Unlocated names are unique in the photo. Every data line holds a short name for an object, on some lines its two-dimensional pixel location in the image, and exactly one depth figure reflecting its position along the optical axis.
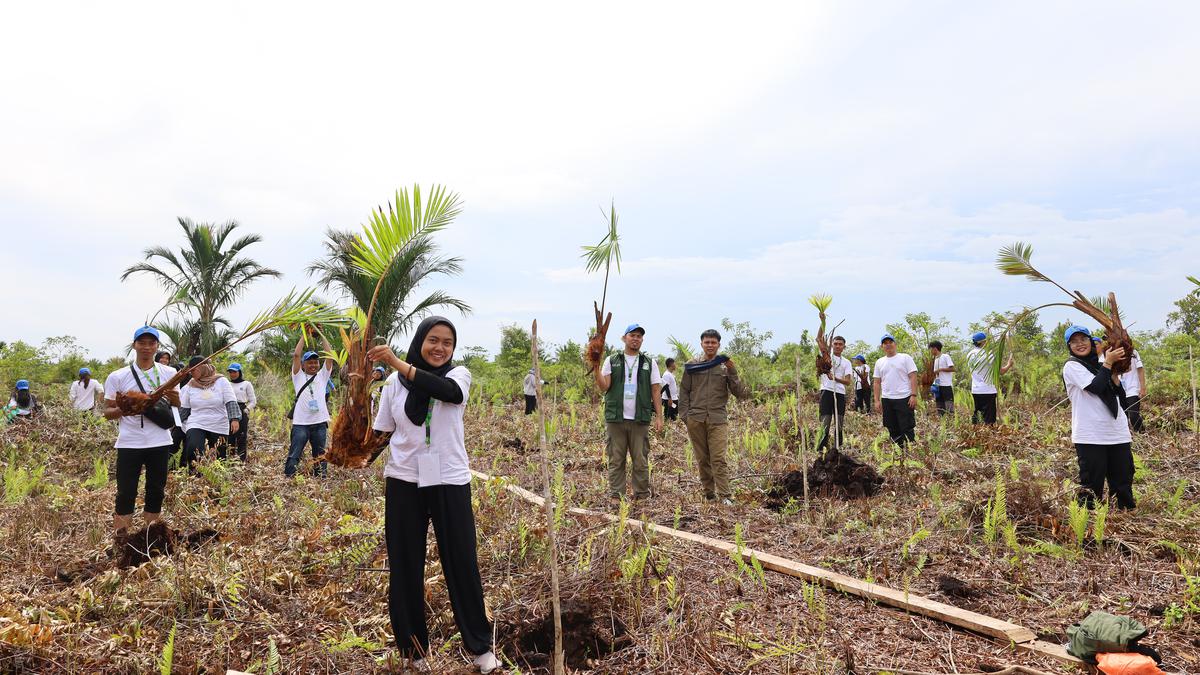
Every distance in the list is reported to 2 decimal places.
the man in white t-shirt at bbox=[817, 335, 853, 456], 9.12
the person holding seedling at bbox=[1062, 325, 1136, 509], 5.18
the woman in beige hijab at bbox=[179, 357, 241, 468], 7.21
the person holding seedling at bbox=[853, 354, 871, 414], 11.84
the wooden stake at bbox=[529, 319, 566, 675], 2.93
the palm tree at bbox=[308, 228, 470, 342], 13.70
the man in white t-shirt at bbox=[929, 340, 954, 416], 10.38
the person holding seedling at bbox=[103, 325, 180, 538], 5.04
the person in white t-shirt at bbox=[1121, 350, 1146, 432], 7.82
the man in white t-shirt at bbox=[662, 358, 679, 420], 12.24
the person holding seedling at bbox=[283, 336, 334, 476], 7.62
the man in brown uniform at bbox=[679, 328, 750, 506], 7.07
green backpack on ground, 2.88
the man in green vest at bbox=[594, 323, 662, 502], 7.02
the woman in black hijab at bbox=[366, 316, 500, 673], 3.36
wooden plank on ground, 3.65
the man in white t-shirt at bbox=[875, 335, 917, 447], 8.37
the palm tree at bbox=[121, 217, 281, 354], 16.16
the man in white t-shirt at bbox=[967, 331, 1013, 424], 9.60
